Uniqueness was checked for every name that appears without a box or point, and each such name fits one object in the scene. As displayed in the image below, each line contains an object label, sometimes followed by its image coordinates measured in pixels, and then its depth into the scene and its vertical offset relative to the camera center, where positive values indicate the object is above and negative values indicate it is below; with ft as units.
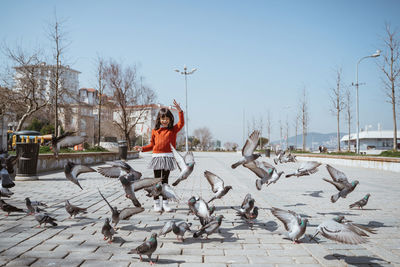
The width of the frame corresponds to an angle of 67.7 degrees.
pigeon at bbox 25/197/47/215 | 17.17 -3.65
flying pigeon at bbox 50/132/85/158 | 20.91 +0.20
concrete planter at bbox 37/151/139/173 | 44.82 -2.88
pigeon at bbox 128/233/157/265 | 10.52 -3.69
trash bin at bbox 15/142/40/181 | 34.91 -2.25
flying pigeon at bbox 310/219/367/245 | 10.66 -3.21
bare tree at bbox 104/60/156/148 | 102.78 +18.49
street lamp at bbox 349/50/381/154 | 87.19 +8.39
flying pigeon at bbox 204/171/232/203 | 16.43 -2.25
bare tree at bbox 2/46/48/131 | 62.81 +12.37
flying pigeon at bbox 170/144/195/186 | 16.18 -1.07
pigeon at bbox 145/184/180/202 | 15.05 -2.42
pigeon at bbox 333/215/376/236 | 10.82 -3.04
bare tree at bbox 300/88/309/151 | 132.36 +12.15
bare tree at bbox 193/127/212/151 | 365.40 +10.80
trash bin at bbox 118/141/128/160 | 81.15 -1.92
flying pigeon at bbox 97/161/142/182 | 15.85 -1.49
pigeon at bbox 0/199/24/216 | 17.06 -3.73
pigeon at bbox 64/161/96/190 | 16.32 -1.45
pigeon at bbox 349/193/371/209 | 19.85 -3.82
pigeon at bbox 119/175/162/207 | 14.66 -1.98
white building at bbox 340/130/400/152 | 263.66 +7.07
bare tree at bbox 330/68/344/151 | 104.12 +15.38
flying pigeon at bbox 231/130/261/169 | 16.47 -0.23
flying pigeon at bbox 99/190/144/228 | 13.43 -3.13
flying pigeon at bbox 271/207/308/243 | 12.51 -3.32
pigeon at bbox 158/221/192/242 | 12.73 -3.60
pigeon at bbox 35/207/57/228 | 14.93 -3.77
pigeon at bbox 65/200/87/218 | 16.49 -3.65
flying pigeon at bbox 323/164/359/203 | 17.11 -2.15
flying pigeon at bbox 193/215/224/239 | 13.20 -3.68
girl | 19.91 +0.02
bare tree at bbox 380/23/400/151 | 71.87 +16.97
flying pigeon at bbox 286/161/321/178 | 18.44 -1.42
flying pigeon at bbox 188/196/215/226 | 13.76 -3.04
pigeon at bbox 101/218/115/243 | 12.54 -3.69
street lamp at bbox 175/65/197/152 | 128.98 +31.49
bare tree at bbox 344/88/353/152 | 113.64 +12.37
